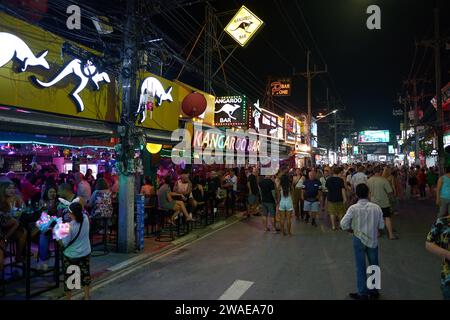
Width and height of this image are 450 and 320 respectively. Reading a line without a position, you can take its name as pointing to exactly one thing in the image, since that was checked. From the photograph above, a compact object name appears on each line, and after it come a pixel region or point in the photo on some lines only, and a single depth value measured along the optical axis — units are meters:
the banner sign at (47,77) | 7.03
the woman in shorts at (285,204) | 10.18
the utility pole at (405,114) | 47.82
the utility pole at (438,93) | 18.03
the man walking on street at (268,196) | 10.57
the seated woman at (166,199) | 10.34
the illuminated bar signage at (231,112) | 17.02
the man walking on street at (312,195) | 11.46
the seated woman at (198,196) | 12.00
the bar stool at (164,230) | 9.99
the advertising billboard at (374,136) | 83.00
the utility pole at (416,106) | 32.32
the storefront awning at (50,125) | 6.87
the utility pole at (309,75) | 29.22
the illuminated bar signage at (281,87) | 33.50
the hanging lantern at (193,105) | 13.61
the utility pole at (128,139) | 8.45
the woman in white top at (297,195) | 13.30
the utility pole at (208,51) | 16.84
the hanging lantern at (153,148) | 13.31
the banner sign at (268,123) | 22.98
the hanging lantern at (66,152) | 15.07
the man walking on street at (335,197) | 10.77
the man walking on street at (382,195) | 9.58
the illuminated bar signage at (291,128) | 35.07
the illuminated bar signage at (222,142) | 15.01
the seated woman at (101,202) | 8.55
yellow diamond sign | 15.74
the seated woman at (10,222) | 6.05
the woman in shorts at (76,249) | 5.10
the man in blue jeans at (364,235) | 5.27
